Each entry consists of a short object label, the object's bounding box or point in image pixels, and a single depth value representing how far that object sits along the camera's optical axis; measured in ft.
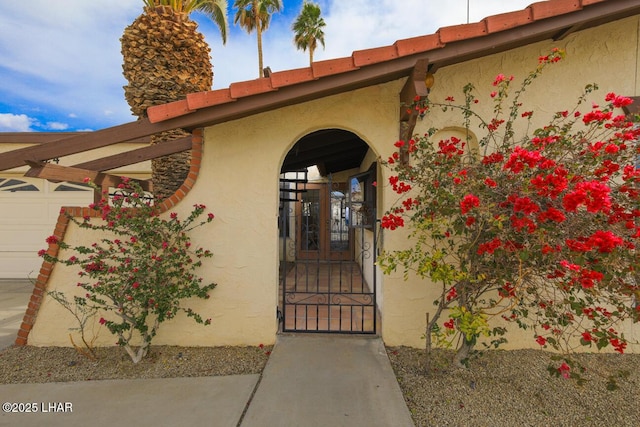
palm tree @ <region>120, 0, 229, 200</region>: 18.24
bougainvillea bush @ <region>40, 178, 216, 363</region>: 10.18
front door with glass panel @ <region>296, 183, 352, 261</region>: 26.20
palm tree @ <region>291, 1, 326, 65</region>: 53.21
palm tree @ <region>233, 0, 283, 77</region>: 47.06
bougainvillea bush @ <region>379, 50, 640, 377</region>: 6.44
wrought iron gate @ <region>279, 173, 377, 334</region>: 12.34
